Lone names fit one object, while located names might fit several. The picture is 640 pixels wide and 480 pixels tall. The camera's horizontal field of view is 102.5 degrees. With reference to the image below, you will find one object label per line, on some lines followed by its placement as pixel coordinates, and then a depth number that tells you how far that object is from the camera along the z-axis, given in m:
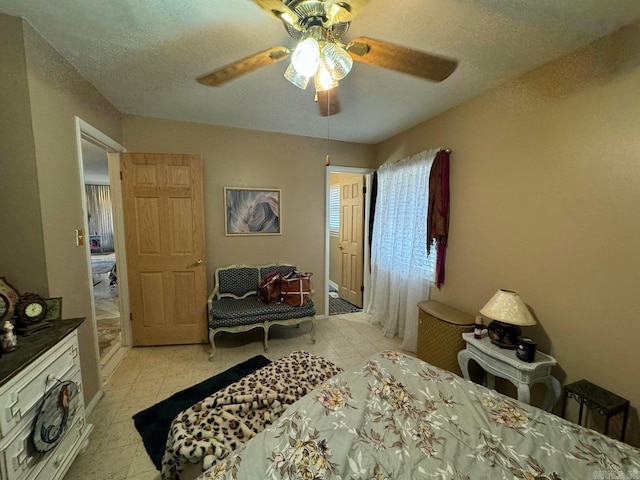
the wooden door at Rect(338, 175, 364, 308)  4.08
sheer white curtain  2.78
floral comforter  0.85
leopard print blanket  0.97
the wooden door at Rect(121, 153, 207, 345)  2.71
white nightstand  1.58
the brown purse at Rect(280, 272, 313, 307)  2.89
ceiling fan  1.06
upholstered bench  2.64
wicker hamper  2.10
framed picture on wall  3.14
